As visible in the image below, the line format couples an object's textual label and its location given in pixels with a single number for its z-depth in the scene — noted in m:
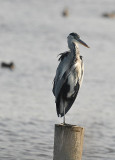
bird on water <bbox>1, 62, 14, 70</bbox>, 40.47
